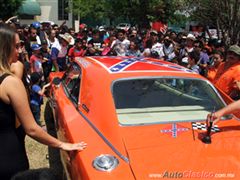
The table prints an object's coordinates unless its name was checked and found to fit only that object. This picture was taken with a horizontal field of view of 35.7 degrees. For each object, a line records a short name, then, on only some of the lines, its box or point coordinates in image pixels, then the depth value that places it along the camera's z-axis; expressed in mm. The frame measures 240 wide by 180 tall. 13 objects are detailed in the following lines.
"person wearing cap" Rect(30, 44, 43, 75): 8170
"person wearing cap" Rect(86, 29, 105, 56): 10016
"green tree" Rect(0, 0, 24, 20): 33250
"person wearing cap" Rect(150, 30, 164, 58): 9828
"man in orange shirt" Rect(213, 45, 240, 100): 4855
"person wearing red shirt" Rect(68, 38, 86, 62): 9750
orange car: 2590
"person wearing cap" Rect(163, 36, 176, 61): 10227
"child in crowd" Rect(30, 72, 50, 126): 5754
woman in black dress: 2273
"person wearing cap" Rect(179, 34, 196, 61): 9945
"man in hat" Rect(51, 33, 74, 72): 9703
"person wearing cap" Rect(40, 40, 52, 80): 9609
